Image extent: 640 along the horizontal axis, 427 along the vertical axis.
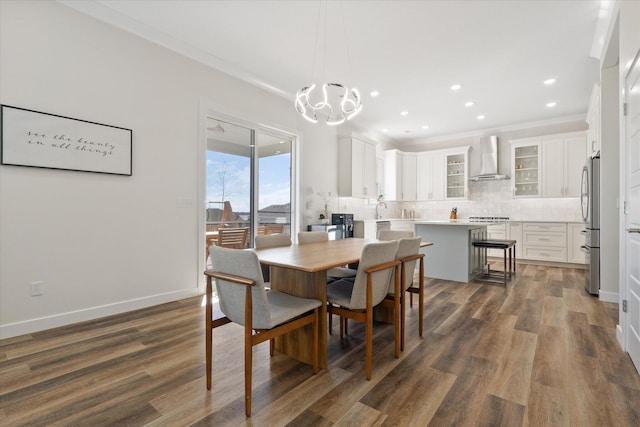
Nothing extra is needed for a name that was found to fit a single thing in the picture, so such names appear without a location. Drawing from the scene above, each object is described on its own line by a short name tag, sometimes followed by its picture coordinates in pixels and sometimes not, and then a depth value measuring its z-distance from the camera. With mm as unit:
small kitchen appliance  5441
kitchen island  4375
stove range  6676
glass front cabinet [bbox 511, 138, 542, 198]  6156
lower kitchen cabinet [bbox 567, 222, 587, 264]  5426
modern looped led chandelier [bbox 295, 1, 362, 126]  2832
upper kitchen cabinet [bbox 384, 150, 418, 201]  7242
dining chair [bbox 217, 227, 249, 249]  4106
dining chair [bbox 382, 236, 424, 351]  2208
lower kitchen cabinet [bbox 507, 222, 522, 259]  5960
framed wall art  2461
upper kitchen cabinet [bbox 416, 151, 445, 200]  7234
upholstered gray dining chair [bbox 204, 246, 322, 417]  1563
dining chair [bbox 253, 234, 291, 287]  2741
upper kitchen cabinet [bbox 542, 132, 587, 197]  5699
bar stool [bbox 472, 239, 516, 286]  4410
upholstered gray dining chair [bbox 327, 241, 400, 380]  1867
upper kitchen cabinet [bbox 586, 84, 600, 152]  4109
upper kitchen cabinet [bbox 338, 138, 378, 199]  5832
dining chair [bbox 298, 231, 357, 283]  2786
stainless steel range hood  6531
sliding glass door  4055
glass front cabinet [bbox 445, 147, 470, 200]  6934
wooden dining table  1890
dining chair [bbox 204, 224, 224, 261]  3947
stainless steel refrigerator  3645
